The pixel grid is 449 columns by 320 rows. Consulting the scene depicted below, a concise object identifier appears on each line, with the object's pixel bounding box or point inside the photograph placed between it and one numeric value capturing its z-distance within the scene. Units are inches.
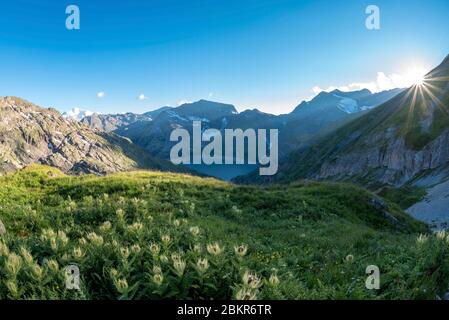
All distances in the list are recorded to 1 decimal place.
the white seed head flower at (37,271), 251.6
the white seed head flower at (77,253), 296.6
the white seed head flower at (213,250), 275.4
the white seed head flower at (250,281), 233.8
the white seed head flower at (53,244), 320.8
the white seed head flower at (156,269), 247.1
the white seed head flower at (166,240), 329.5
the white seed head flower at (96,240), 327.8
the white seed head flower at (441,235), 370.6
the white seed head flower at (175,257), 268.6
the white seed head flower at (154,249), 289.7
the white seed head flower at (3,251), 298.3
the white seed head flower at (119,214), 536.0
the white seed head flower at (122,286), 236.5
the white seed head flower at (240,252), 284.7
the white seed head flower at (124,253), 279.5
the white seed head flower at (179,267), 250.5
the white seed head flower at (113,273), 251.4
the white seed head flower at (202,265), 253.4
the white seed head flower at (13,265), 258.6
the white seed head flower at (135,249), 300.1
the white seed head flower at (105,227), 420.5
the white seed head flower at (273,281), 245.4
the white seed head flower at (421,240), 361.7
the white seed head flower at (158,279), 237.3
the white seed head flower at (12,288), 238.4
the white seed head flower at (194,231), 372.5
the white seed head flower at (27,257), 272.1
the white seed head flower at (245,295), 221.3
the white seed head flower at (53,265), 267.7
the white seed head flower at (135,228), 396.5
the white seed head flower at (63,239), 333.4
